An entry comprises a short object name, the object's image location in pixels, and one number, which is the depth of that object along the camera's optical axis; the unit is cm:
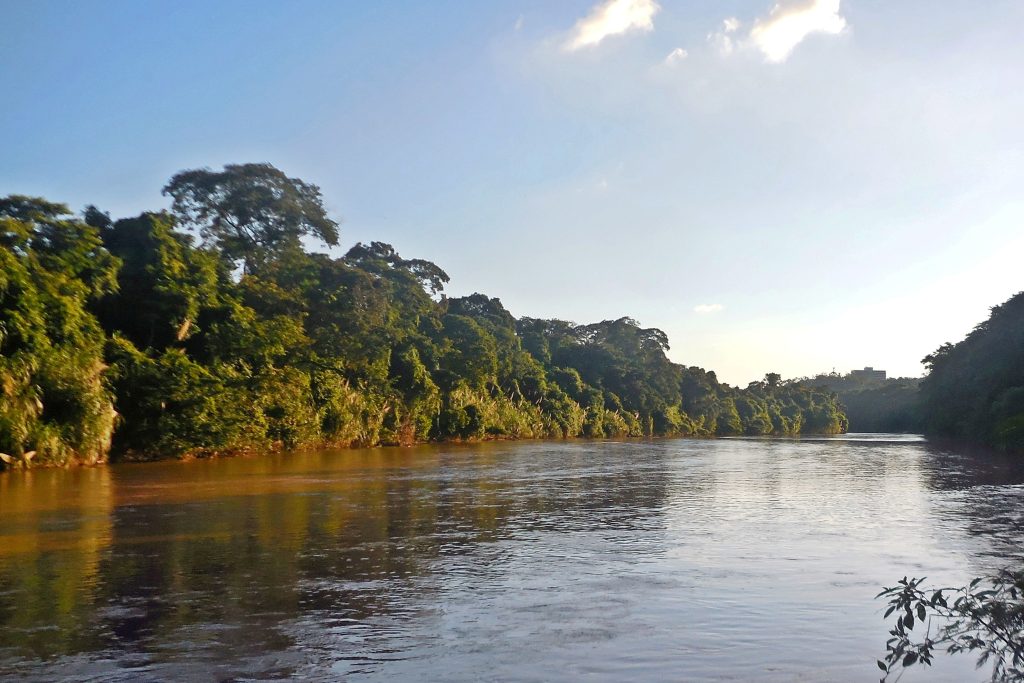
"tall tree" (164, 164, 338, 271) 4359
